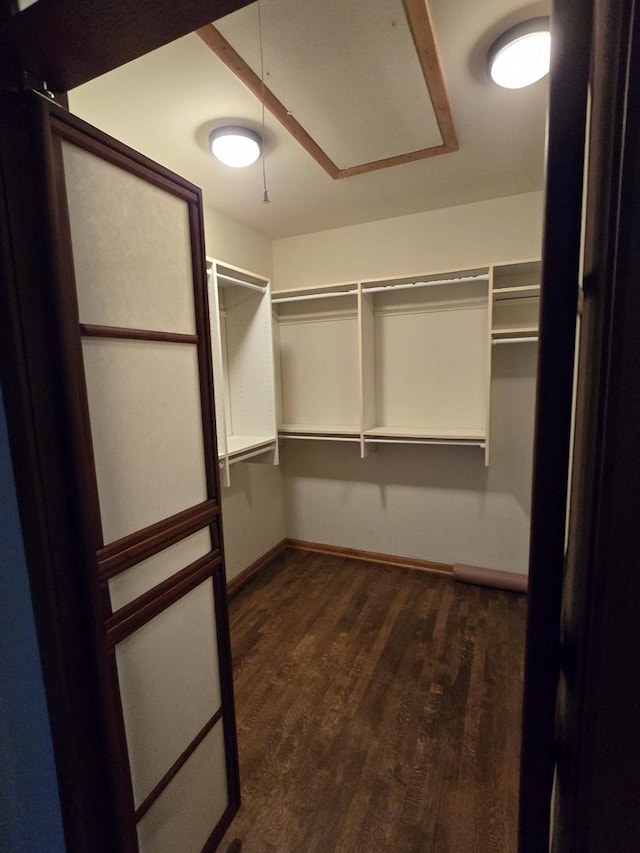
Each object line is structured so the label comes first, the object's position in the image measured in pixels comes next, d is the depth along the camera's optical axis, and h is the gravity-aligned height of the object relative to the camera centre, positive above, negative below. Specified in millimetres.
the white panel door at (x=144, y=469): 882 -212
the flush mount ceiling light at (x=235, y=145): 1758 +1118
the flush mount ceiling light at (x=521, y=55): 1280 +1117
